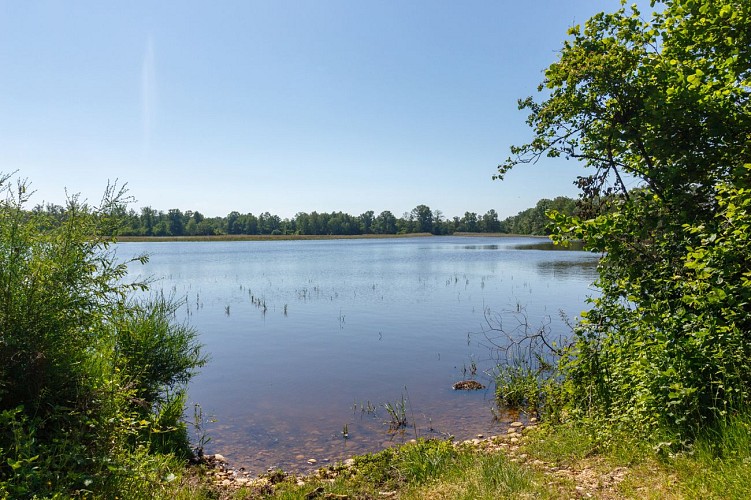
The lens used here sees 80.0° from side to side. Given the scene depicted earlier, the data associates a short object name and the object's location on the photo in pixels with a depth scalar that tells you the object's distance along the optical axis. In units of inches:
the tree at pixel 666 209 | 231.6
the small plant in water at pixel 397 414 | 463.5
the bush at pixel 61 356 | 199.8
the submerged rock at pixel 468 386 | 566.3
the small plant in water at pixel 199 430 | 412.2
